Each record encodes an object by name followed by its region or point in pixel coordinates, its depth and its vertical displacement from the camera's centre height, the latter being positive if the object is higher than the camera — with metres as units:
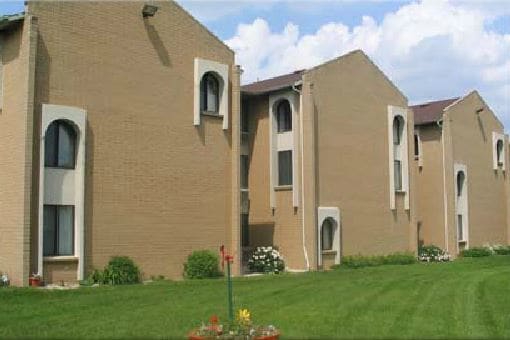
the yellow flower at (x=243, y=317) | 9.88 -1.34
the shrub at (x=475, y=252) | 39.66 -1.75
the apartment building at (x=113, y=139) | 20.81 +2.77
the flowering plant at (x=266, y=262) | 27.64 -1.56
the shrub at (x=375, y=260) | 30.52 -1.72
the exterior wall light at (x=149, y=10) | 23.84 +7.25
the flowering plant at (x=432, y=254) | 36.75 -1.74
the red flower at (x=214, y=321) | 9.72 -1.37
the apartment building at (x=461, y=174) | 39.94 +2.87
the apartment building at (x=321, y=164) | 29.62 +2.59
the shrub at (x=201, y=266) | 23.97 -1.48
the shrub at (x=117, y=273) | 21.44 -1.55
